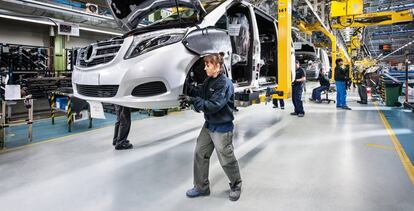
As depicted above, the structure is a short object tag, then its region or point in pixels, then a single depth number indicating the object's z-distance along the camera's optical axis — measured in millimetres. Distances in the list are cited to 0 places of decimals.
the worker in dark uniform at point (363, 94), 9415
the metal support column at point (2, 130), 3976
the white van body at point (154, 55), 2619
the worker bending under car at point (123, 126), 3963
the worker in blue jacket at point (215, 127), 2199
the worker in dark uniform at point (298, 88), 6800
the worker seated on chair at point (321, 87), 9577
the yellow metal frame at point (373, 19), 9781
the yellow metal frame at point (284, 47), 4590
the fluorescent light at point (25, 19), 6621
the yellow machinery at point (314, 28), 10926
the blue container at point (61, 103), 5334
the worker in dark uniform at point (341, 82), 7871
